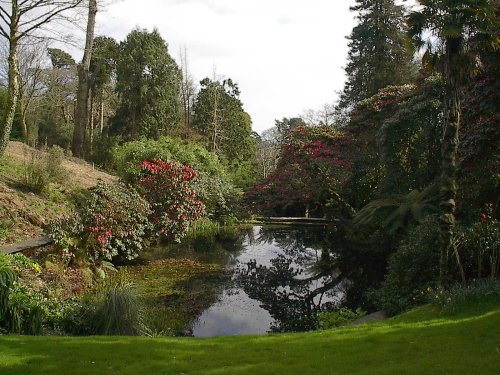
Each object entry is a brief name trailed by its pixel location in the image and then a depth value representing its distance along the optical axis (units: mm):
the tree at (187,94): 39406
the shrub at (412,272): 8484
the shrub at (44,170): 13156
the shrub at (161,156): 16017
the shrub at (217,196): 16750
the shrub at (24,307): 6348
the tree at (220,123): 35531
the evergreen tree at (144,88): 27953
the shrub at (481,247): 7926
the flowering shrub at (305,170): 18406
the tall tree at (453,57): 7504
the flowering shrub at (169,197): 14320
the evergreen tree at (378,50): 31062
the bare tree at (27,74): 25309
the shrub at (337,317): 8734
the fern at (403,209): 11094
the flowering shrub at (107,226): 10859
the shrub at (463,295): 6855
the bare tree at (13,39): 11703
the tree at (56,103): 30856
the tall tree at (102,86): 28245
